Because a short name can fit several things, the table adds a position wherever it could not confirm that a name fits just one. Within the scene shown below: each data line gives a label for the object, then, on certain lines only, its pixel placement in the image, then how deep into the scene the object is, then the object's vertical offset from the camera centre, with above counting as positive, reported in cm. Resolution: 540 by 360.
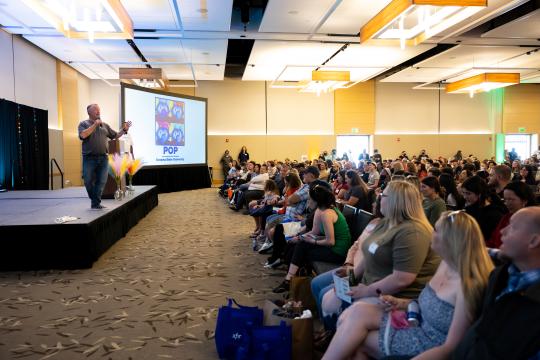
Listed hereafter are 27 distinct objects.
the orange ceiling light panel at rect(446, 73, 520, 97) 1342 +205
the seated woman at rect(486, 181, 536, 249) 316 -37
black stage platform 482 -100
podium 746 -67
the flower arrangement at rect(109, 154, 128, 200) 730 -33
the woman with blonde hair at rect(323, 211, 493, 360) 167 -71
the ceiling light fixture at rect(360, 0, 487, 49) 669 +222
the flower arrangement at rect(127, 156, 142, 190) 840 -34
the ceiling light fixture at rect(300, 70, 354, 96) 1307 +212
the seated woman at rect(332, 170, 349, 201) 693 -65
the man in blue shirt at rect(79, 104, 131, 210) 569 -5
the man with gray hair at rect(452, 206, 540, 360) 136 -50
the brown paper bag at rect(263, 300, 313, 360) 262 -113
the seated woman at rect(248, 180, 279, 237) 641 -85
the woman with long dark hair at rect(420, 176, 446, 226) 402 -47
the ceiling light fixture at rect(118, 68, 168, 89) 1202 +205
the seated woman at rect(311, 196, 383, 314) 297 -84
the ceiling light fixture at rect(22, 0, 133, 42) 695 +222
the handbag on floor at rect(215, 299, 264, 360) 271 -112
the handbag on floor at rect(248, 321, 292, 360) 254 -113
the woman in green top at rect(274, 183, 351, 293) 382 -79
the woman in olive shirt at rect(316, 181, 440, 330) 235 -56
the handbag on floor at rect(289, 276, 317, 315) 345 -111
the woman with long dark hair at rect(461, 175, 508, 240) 339 -46
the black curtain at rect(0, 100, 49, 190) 1002 +4
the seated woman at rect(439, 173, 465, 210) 463 -48
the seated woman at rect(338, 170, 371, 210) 572 -58
